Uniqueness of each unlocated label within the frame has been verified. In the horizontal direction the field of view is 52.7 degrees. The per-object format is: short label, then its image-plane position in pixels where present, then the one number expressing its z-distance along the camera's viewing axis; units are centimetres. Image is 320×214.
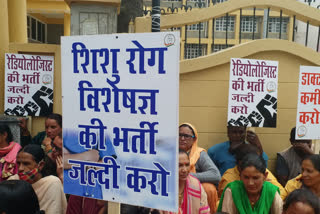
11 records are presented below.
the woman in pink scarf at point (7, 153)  296
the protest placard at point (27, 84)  445
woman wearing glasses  311
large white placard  172
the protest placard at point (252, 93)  373
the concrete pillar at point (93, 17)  426
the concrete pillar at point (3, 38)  496
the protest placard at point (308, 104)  322
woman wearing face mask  233
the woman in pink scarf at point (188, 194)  240
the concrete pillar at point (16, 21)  668
